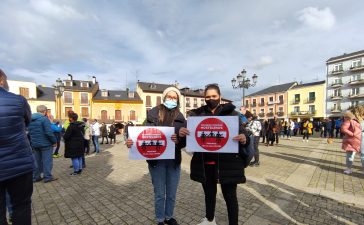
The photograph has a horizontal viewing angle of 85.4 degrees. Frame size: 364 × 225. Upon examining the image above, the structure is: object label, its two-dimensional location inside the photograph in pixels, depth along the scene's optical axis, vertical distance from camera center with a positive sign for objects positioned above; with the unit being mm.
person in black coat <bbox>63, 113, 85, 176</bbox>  5742 -893
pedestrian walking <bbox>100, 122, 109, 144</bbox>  15281 -1629
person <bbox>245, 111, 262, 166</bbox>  6941 -792
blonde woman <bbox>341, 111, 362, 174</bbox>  5512 -805
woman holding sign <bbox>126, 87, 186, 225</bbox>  2834 -779
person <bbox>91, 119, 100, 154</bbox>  10476 -1274
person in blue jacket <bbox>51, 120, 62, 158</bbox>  8845 -1212
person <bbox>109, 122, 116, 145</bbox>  15200 -1763
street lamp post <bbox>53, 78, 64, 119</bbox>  15125 +1811
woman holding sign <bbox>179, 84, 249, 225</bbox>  2465 -742
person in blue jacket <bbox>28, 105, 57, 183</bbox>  5016 -729
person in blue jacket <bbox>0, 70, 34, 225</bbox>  1966 -512
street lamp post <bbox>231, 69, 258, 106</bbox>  14469 +2065
